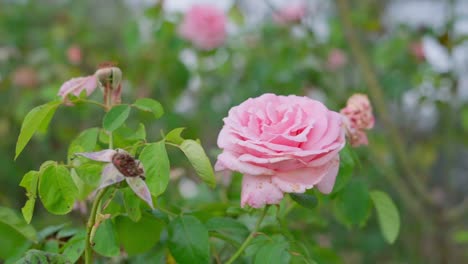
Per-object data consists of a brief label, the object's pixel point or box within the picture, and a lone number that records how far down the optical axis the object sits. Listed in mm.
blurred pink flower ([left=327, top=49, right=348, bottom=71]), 2844
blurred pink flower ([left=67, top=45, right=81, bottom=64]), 2447
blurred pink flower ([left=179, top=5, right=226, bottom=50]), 2396
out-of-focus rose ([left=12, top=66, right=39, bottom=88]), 2611
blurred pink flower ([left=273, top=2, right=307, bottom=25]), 2297
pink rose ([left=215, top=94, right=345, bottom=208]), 701
